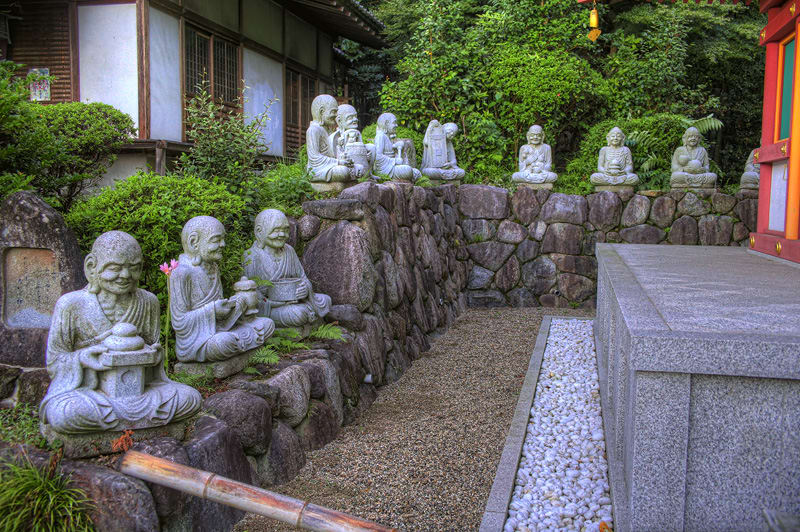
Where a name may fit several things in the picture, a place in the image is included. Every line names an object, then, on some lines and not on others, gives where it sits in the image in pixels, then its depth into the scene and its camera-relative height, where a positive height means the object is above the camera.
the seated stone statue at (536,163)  12.02 +0.84
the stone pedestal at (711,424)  2.81 -0.95
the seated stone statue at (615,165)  11.70 +0.80
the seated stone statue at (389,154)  9.34 +0.76
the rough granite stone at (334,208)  6.88 -0.04
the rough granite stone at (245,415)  4.00 -1.33
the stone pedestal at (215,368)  4.46 -1.14
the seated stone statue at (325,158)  7.36 +0.53
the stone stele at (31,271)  4.14 -0.46
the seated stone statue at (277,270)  5.46 -0.56
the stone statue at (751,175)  11.52 +0.63
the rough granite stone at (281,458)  4.35 -1.77
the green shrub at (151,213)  5.09 -0.08
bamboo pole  2.84 -1.33
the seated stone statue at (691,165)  11.52 +0.80
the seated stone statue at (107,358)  3.27 -0.81
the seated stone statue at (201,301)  4.39 -0.68
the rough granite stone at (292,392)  4.67 -1.39
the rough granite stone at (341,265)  6.64 -0.62
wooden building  9.73 +2.38
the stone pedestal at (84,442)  3.28 -1.22
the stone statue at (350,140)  7.80 +0.80
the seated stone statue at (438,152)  11.62 +0.97
